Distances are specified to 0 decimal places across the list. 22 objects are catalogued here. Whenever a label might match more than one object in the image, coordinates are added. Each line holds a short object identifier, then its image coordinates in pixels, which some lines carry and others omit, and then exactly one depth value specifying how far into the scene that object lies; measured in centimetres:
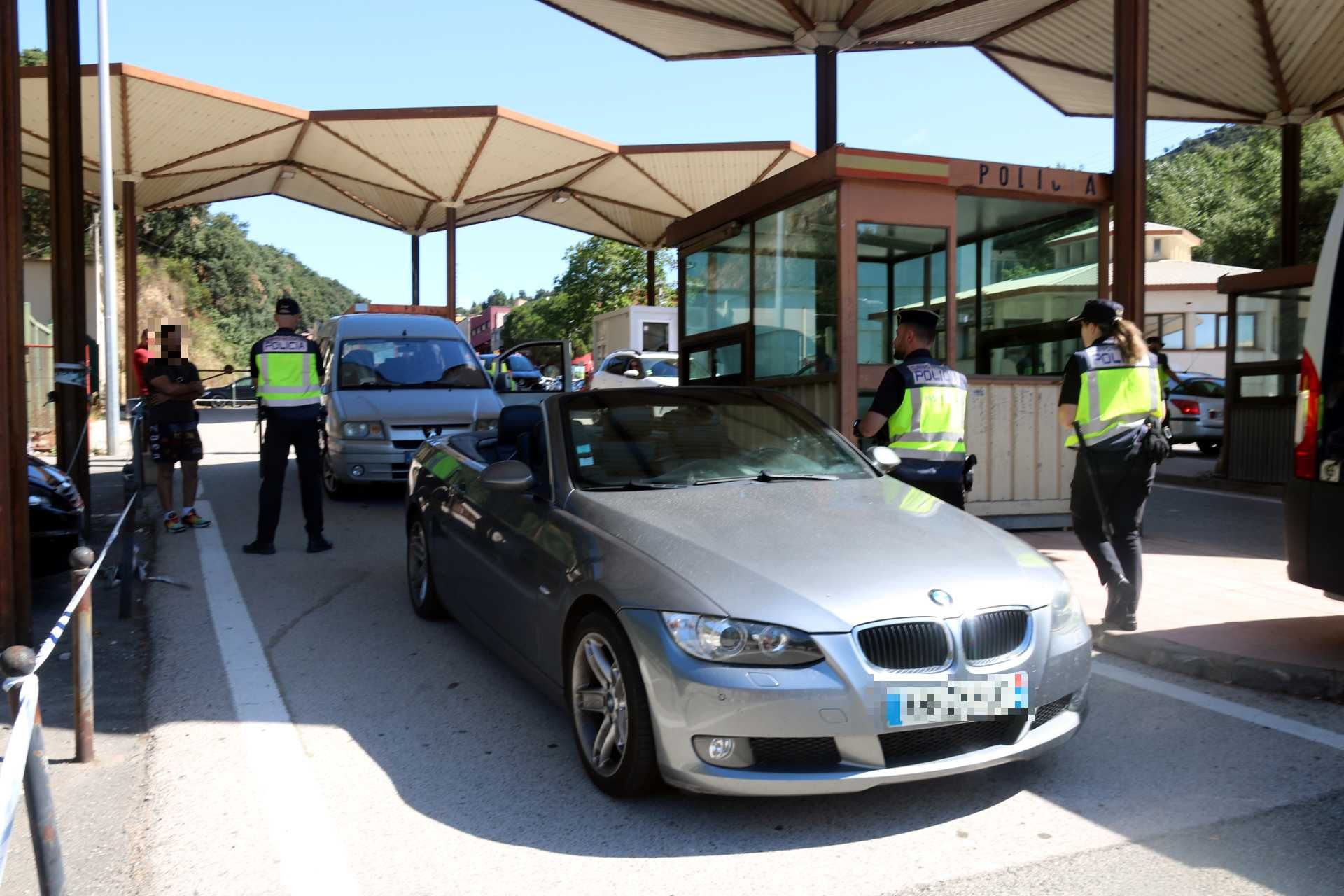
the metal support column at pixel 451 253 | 2859
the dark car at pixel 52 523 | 641
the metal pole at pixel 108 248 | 1669
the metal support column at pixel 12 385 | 532
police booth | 913
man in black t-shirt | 923
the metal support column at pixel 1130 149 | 957
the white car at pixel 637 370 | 2331
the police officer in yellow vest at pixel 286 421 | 846
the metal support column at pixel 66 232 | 889
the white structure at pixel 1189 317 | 4144
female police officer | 570
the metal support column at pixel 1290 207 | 1595
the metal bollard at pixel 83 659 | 401
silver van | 1066
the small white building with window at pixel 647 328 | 2783
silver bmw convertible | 336
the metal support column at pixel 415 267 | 3451
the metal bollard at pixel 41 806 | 256
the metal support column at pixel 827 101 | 1518
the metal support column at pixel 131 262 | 2475
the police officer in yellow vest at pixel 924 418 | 580
